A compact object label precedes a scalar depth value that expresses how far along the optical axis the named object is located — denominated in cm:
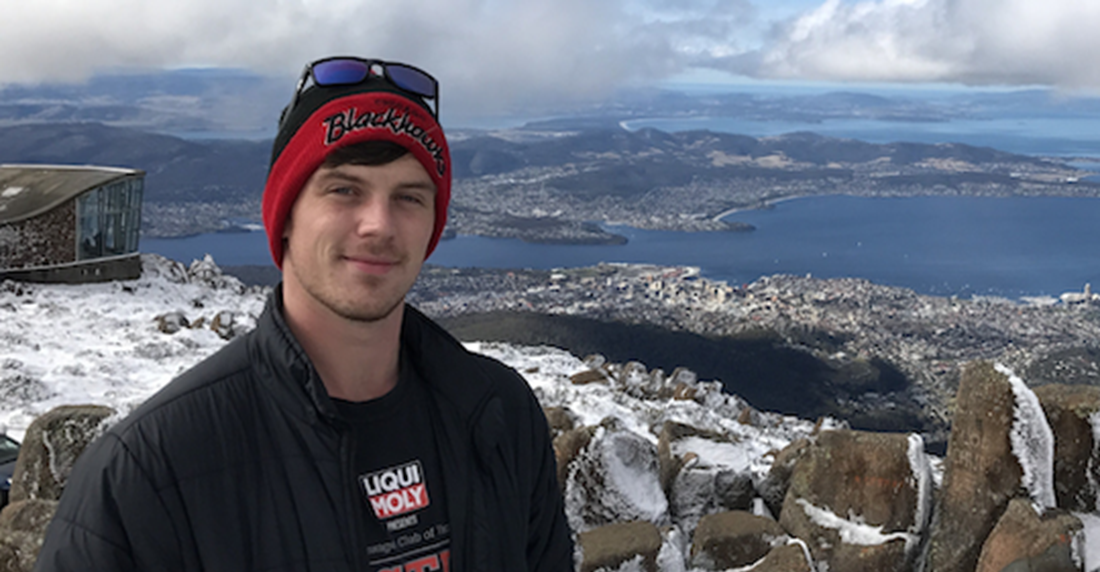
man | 205
